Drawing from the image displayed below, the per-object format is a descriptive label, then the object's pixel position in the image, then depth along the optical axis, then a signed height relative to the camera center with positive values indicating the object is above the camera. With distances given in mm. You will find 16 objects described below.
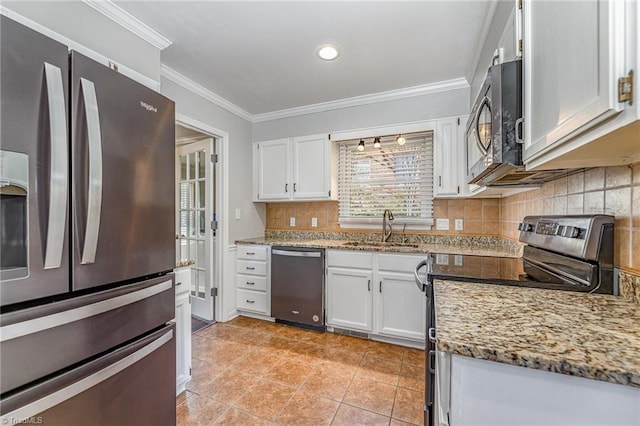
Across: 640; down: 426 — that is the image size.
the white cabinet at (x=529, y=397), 552 -401
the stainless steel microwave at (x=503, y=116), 998 +357
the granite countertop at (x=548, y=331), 560 -303
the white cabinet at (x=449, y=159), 2467 +481
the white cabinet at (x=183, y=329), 1788 -774
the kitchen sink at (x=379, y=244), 2732 -332
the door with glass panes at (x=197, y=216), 3010 -54
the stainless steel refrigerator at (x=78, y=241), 834 -109
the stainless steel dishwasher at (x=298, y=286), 2678 -742
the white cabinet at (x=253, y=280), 2949 -747
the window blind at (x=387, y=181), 2840 +331
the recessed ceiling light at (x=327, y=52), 2012 +1198
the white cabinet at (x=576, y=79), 525 +312
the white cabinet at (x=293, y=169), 3023 +493
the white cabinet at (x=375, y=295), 2361 -751
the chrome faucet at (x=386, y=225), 2889 -142
